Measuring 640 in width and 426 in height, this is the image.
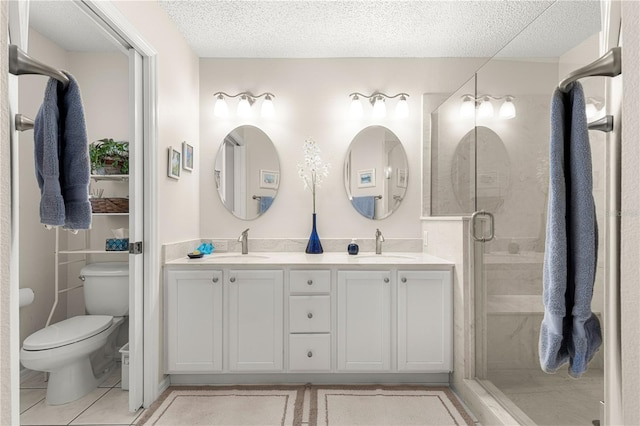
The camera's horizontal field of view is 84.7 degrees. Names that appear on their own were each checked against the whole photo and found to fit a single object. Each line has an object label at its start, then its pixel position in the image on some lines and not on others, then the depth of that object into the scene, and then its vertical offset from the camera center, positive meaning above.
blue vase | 2.74 -0.24
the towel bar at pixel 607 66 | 0.64 +0.28
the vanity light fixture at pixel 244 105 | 2.85 +0.88
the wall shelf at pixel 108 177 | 2.38 +0.25
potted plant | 2.40 +0.38
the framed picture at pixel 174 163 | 2.28 +0.34
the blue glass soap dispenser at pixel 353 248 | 2.70 -0.27
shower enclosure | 1.25 +0.00
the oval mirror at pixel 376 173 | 2.88 +0.33
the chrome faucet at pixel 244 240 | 2.76 -0.21
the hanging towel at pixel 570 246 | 0.78 -0.07
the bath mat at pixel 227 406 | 1.91 -1.12
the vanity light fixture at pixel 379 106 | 2.84 +0.87
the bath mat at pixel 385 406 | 1.91 -1.13
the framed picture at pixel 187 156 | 2.53 +0.42
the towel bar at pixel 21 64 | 0.59 +0.26
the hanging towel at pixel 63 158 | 0.88 +0.14
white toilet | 1.89 -0.71
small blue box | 2.44 -0.22
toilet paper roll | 2.04 -0.49
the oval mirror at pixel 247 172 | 2.88 +0.34
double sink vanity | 2.23 -0.67
